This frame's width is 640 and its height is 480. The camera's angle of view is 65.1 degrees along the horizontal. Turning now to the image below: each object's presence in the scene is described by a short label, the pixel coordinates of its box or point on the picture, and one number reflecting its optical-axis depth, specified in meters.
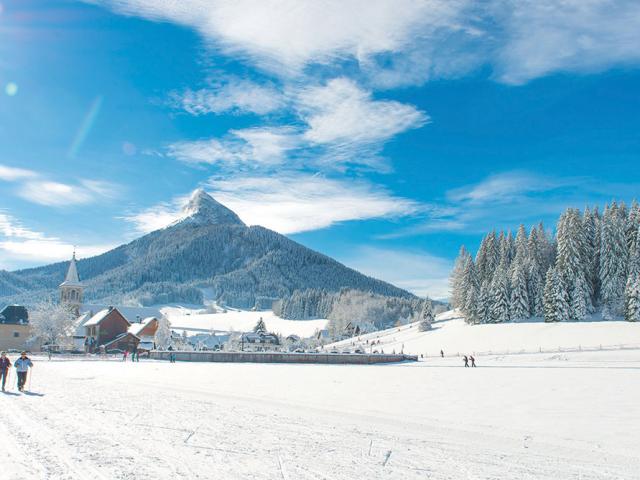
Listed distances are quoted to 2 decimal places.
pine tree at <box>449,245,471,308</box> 93.69
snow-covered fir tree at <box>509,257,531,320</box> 78.50
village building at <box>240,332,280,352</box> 101.31
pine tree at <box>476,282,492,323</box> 81.31
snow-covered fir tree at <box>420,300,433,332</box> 90.12
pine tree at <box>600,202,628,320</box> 72.69
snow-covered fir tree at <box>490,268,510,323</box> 79.12
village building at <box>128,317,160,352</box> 94.44
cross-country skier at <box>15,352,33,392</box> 20.53
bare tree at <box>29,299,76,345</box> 80.38
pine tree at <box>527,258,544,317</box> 78.81
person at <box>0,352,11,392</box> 20.62
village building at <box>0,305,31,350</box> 83.69
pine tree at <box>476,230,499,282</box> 92.29
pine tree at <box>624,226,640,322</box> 66.19
